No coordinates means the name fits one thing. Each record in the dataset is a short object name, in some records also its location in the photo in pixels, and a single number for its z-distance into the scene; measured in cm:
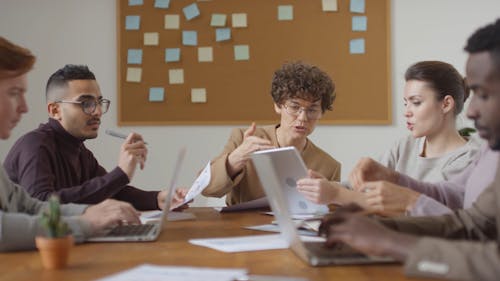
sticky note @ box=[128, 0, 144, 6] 353
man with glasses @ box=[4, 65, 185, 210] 198
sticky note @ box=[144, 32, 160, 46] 353
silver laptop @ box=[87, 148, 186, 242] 153
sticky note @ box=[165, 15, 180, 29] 352
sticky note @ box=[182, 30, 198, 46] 352
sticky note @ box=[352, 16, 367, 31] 349
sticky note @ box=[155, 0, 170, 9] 352
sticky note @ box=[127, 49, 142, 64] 353
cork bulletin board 350
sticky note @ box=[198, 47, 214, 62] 352
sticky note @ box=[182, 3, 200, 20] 352
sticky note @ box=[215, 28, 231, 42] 351
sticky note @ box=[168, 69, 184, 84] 352
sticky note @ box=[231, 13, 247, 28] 351
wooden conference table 113
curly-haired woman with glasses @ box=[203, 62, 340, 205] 248
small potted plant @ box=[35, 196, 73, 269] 119
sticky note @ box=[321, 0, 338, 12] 349
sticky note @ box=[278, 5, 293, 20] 351
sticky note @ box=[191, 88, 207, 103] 352
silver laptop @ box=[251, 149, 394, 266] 119
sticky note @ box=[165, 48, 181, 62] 352
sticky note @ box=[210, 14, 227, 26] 351
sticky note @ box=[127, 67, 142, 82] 352
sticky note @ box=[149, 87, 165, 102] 352
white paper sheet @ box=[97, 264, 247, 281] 107
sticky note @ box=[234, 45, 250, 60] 352
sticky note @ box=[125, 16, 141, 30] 353
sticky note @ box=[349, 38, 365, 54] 349
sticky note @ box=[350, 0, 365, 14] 349
